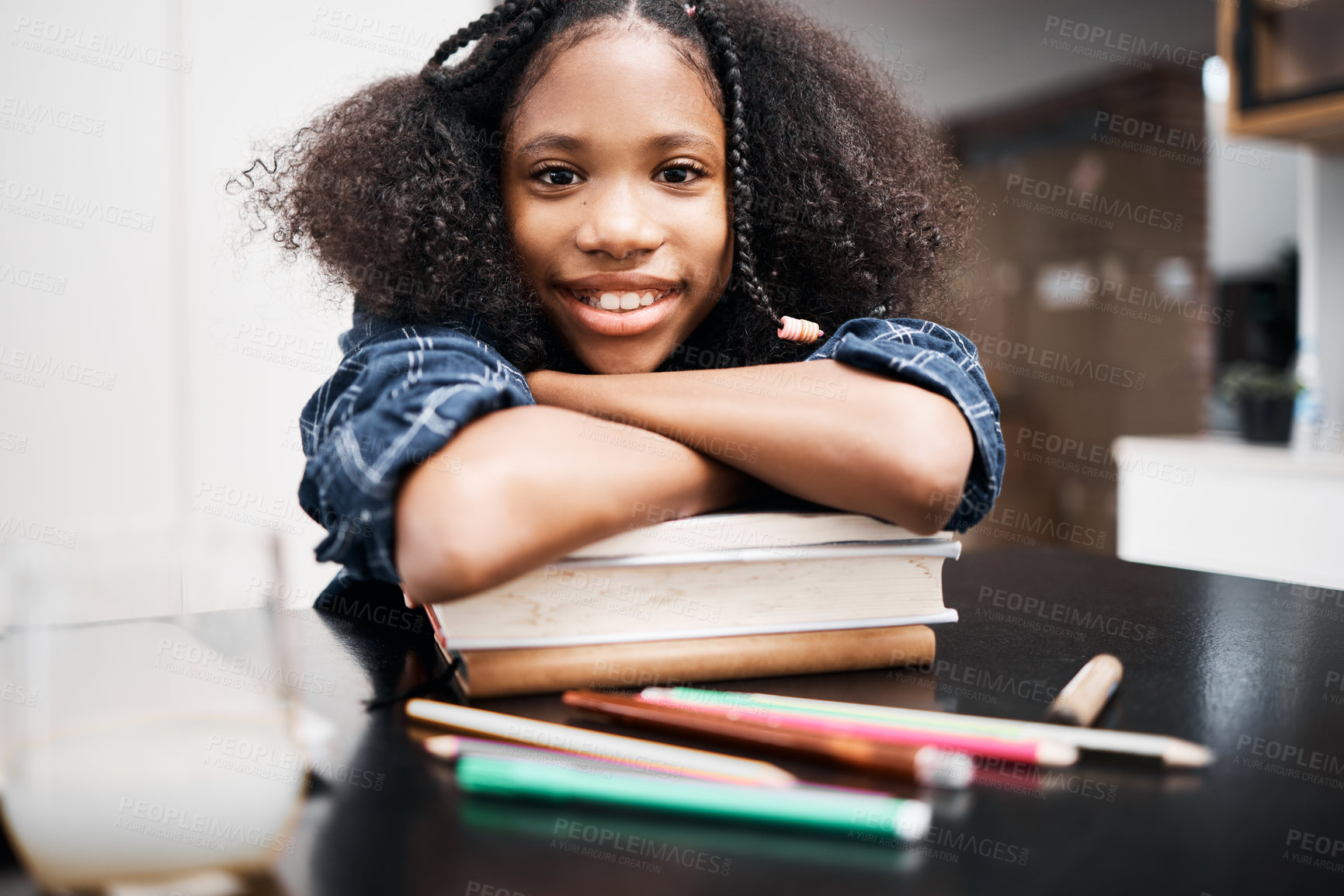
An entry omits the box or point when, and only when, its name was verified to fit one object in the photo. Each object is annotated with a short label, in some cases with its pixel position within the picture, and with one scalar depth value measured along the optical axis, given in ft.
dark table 1.06
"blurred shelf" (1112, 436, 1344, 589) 6.53
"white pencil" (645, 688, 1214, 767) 1.35
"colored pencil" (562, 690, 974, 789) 1.28
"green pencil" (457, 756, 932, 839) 1.12
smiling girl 1.68
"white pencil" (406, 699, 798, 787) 1.25
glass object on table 0.95
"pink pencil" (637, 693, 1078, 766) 1.28
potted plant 7.64
